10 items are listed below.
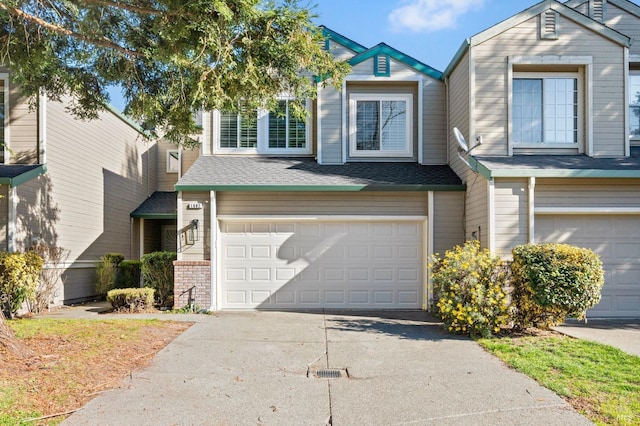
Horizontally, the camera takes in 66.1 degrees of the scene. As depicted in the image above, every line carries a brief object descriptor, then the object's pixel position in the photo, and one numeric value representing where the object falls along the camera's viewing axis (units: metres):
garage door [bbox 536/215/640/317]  9.73
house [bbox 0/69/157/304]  10.87
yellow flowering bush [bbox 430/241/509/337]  7.84
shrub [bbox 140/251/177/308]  11.20
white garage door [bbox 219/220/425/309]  11.11
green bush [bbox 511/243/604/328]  7.66
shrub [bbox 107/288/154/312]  10.55
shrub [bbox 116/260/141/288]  13.84
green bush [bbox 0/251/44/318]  9.55
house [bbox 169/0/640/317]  9.73
